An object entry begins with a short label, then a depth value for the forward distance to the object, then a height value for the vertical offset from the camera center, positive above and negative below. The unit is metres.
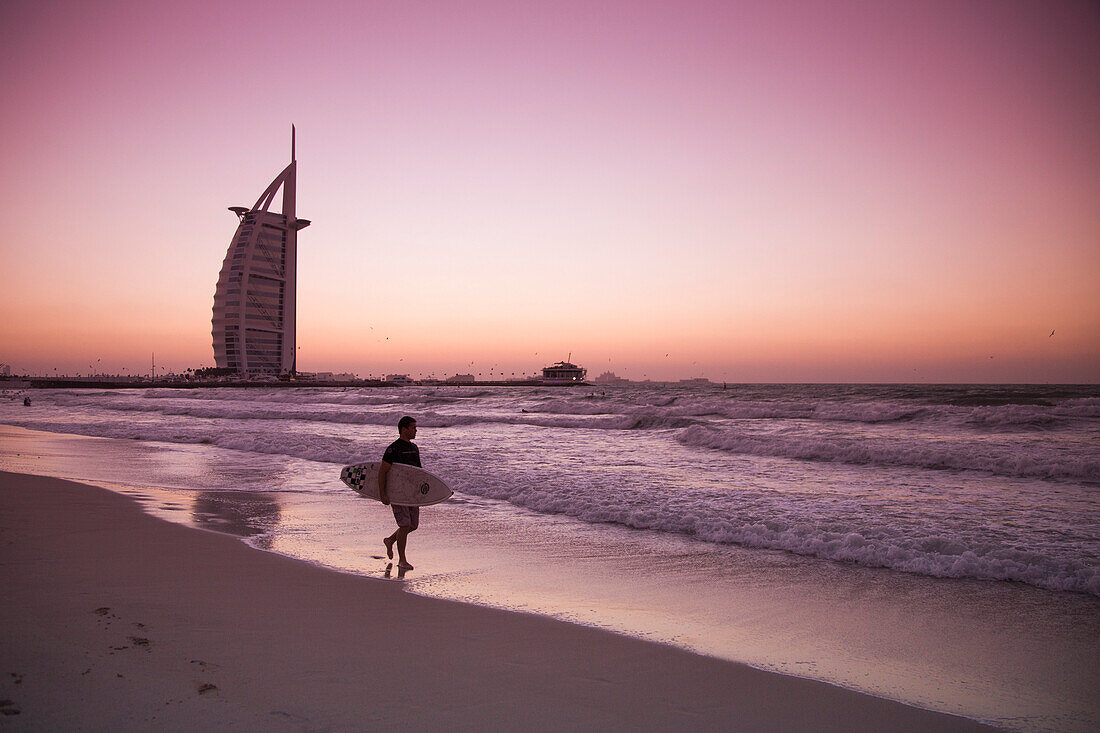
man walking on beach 7.25 -1.11
